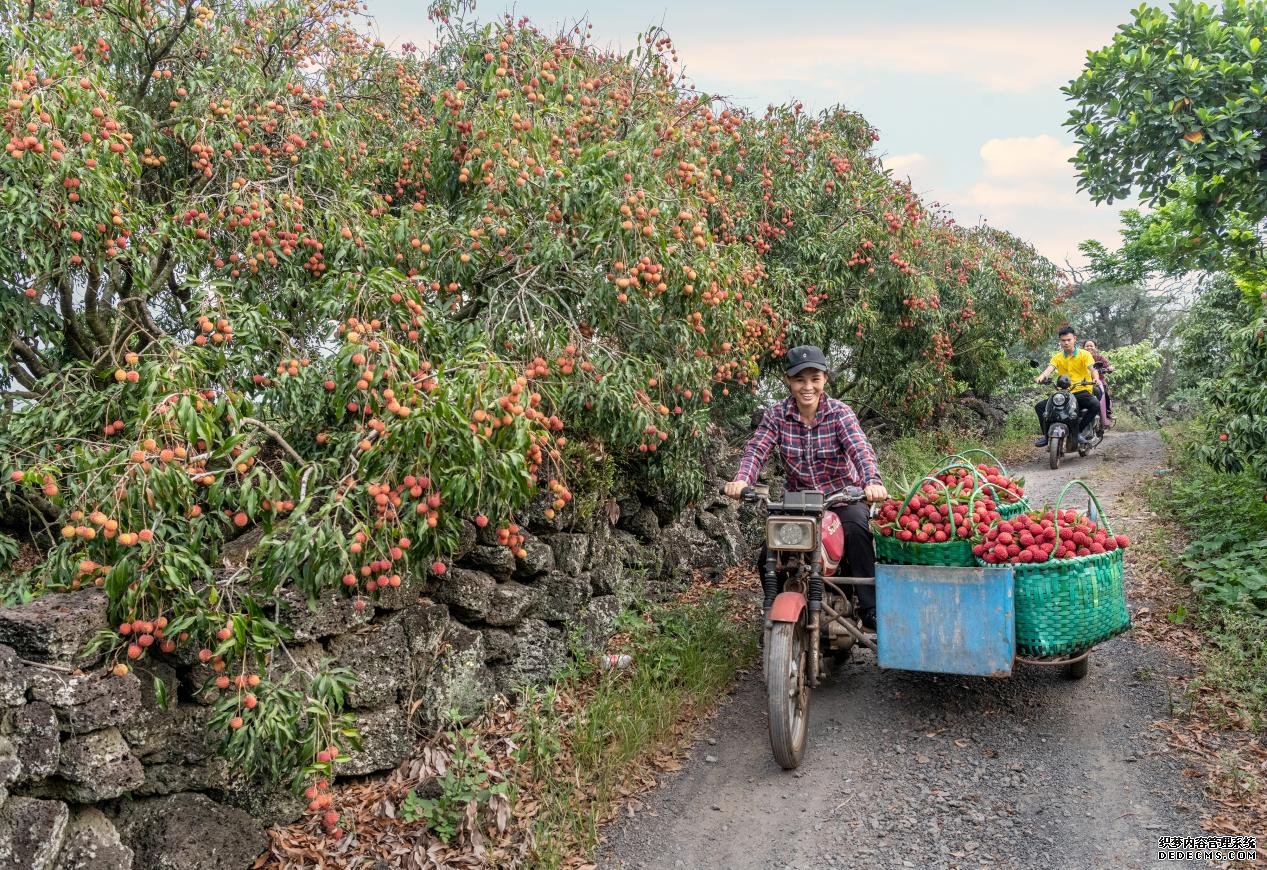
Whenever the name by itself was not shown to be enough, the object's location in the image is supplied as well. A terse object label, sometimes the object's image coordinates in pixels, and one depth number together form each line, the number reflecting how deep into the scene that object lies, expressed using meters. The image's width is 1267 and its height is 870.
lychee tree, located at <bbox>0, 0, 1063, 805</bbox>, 3.80
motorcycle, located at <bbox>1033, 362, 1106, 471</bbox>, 12.45
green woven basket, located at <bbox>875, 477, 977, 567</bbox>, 4.73
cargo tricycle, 4.45
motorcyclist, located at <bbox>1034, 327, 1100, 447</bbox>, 12.52
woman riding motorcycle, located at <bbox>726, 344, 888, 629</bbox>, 5.13
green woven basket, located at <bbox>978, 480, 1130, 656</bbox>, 4.45
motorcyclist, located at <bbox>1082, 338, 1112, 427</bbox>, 13.05
